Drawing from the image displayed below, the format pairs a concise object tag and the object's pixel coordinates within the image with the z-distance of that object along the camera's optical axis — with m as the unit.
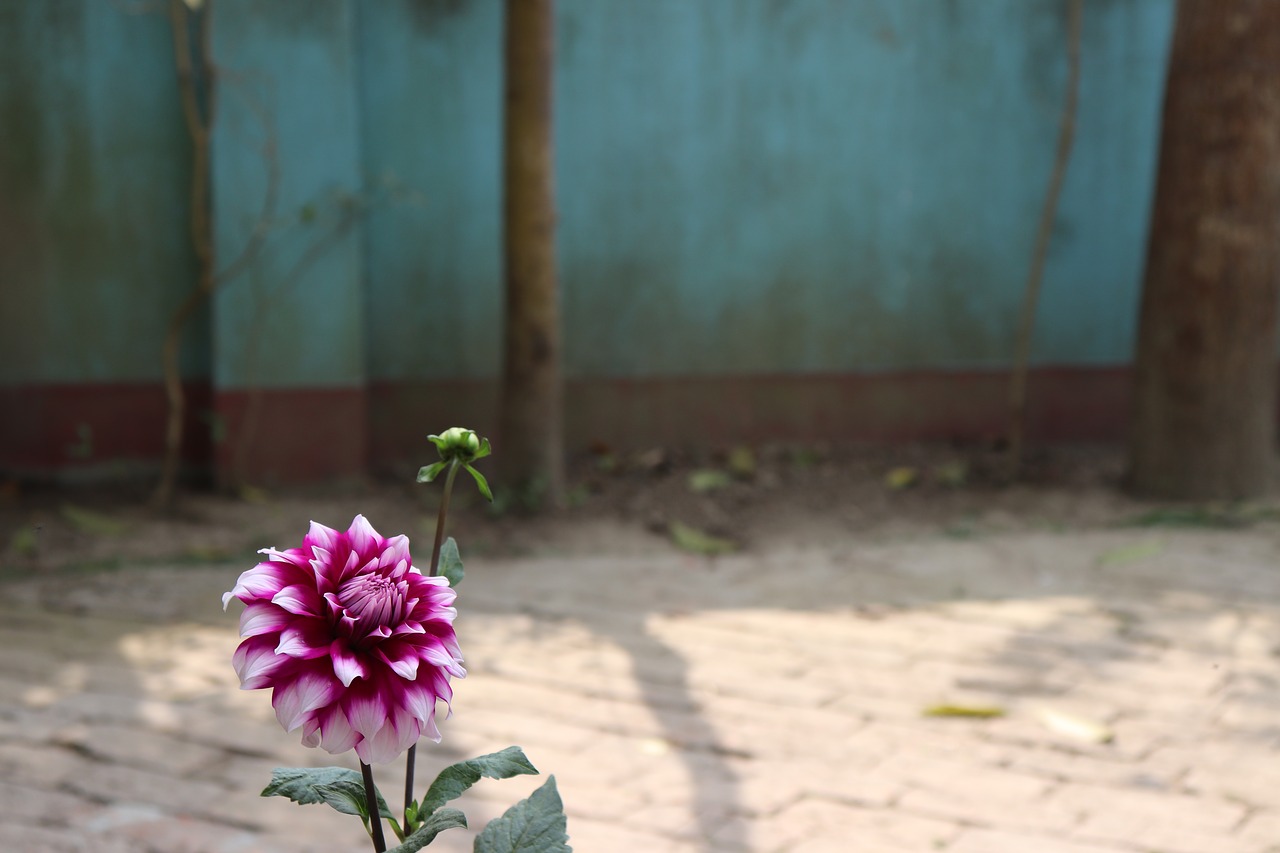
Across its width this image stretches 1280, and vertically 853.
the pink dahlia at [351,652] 1.25
